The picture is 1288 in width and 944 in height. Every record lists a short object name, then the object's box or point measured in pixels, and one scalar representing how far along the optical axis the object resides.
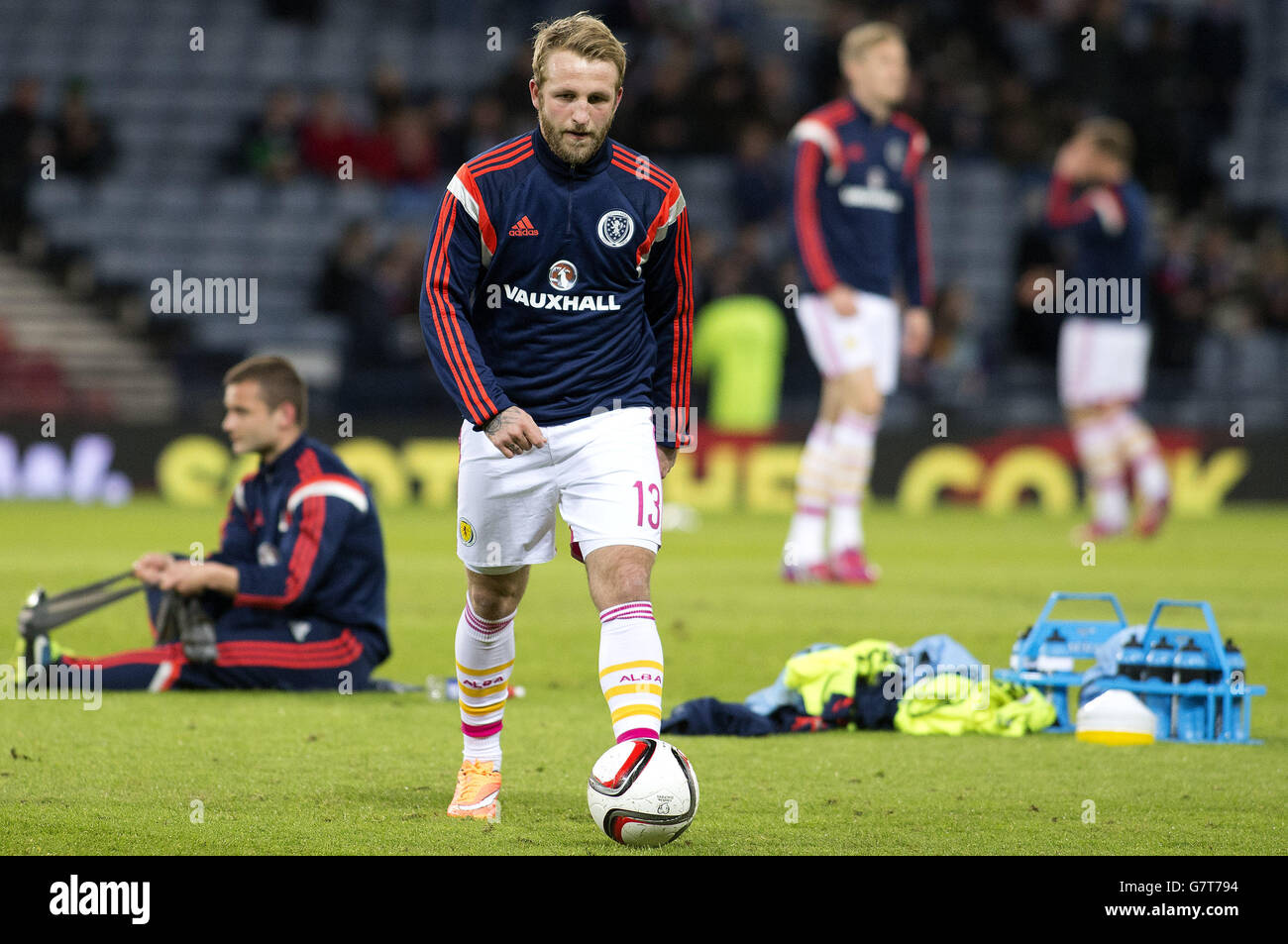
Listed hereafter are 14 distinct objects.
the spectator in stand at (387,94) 40.47
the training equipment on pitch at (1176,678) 11.67
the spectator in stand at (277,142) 40.44
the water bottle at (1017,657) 12.46
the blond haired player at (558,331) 8.77
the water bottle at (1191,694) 11.77
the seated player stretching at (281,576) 13.02
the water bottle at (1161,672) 11.91
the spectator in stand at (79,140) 39.56
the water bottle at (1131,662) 12.02
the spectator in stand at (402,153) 40.25
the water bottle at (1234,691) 11.55
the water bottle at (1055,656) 12.54
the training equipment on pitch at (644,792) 8.00
